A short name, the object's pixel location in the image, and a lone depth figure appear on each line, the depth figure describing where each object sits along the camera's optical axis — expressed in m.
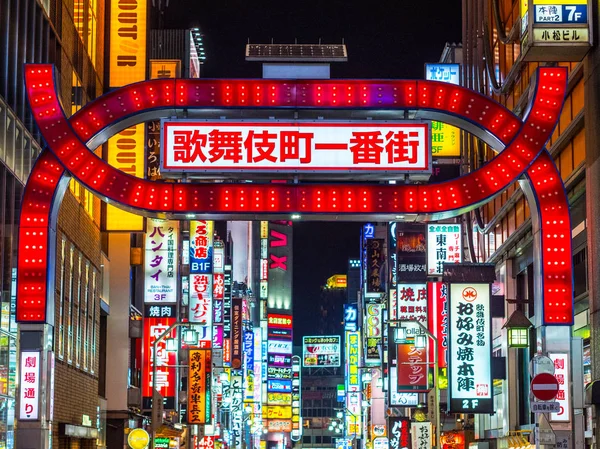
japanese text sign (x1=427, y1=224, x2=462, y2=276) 47.22
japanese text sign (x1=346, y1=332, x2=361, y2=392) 126.75
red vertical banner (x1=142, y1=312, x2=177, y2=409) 49.84
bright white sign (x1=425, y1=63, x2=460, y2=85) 49.97
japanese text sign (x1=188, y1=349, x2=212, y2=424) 55.16
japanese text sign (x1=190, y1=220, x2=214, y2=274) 61.31
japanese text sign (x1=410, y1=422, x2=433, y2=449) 49.69
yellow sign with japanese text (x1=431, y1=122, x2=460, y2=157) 46.97
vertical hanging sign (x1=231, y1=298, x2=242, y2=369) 97.75
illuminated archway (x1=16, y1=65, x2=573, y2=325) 18.56
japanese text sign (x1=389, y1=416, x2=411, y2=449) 68.01
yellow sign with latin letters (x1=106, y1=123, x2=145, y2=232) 41.66
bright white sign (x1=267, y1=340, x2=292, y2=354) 164.62
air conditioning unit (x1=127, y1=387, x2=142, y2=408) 50.69
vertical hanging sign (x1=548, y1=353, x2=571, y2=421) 18.33
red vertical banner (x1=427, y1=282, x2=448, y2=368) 49.56
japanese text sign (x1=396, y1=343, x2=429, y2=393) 48.28
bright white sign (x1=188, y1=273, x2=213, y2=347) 61.19
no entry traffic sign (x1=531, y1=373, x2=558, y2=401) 17.67
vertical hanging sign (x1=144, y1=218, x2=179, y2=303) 50.19
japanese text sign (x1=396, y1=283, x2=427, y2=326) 53.50
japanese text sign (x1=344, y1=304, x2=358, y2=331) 142.75
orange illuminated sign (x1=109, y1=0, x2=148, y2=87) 43.34
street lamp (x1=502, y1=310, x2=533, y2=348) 34.03
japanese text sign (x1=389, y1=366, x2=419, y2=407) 59.81
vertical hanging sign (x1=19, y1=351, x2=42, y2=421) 17.69
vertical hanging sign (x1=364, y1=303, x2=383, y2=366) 93.19
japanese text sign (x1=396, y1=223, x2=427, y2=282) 55.09
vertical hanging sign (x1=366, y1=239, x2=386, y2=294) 102.88
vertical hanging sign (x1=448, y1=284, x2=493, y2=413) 36.34
